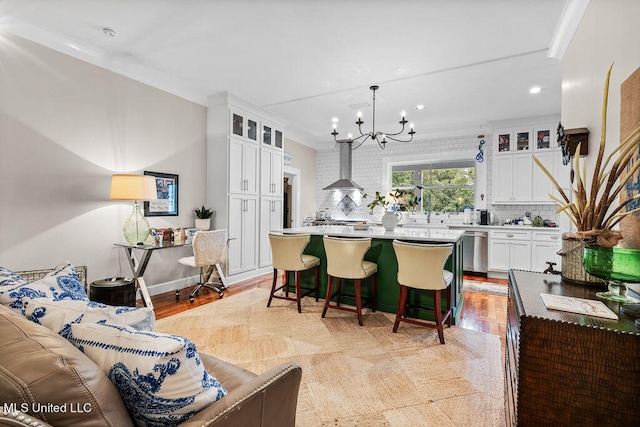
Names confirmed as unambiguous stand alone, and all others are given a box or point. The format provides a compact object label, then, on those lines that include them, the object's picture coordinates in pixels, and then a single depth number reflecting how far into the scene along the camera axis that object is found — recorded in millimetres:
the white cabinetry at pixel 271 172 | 5234
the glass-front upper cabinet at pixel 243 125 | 4611
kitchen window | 6242
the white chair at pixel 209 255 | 3691
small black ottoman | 2643
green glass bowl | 1084
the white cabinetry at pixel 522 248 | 4914
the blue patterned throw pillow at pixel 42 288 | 1046
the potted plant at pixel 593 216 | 1210
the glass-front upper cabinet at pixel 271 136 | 5293
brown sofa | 613
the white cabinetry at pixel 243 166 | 4559
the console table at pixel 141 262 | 3260
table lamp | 3158
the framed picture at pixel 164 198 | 3885
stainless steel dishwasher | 5402
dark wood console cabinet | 842
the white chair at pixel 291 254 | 3273
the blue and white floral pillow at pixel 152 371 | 760
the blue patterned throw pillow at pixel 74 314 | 922
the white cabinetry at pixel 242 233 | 4594
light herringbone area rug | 1756
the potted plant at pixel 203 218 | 4383
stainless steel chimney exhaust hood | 6906
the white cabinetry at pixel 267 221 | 5230
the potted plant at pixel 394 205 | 3663
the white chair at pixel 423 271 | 2562
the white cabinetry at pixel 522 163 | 5188
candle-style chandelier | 3691
